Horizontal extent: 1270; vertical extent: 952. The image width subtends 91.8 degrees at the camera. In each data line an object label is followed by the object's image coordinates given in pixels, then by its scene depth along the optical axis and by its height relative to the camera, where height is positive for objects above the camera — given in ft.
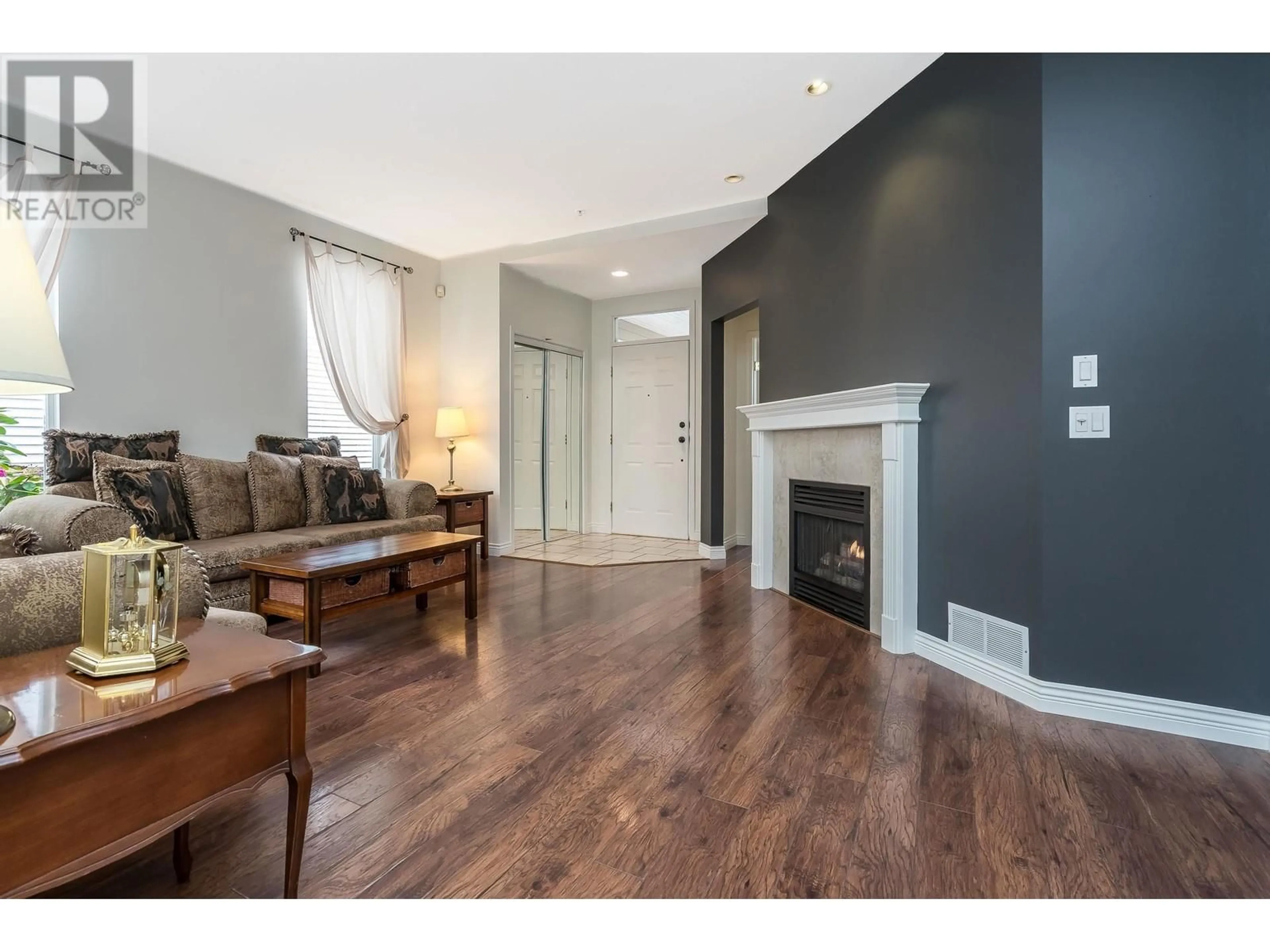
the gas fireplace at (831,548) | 10.69 -1.43
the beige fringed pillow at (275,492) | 11.97 -0.43
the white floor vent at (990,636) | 7.70 -2.17
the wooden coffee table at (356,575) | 8.47 -1.61
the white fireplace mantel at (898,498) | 9.33 -0.39
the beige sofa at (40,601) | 3.59 -0.79
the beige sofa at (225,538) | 7.89 -0.94
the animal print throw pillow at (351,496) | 13.02 -0.54
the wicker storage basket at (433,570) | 10.05 -1.69
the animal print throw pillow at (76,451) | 9.98 +0.32
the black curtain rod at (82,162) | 10.11 +5.44
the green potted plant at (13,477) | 9.91 -0.13
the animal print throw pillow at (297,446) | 13.53 +0.57
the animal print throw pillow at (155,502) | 9.89 -0.52
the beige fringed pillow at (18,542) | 4.64 -0.60
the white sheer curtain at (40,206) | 10.14 +4.43
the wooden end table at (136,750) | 2.62 -1.38
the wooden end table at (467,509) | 16.17 -1.03
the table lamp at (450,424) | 17.33 +1.35
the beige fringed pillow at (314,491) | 12.84 -0.43
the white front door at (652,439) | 20.58 +1.12
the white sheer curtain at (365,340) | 15.10 +3.40
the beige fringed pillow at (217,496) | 10.96 -0.47
